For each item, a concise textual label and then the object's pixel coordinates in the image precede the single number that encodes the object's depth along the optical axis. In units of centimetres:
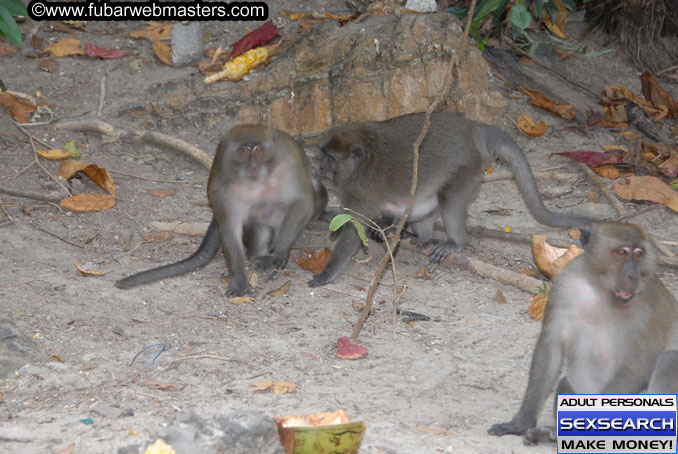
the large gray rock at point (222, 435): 493
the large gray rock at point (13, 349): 693
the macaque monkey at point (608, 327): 606
